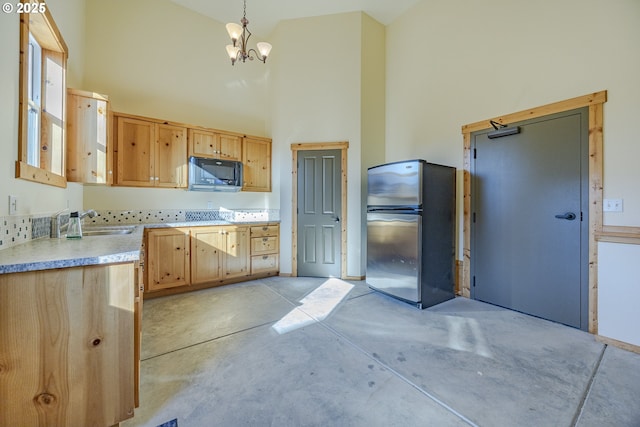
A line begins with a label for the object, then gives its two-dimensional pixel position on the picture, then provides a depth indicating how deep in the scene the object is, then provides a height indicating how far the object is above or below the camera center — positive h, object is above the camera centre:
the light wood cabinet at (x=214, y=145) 3.78 +1.02
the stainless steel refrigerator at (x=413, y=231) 2.98 -0.19
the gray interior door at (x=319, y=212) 4.14 +0.03
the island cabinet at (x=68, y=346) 1.15 -0.61
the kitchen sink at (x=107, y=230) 2.52 -0.17
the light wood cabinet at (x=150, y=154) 3.31 +0.79
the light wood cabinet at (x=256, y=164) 4.25 +0.81
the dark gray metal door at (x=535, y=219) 2.50 -0.04
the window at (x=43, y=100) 1.69 +0.91
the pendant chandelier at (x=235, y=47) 2.66 +1.83
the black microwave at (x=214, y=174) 3.67 +0.56
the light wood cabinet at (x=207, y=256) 3.29 -0.58
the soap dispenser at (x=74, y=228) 1.96 -0.11
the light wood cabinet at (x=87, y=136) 2.57 +0.77
